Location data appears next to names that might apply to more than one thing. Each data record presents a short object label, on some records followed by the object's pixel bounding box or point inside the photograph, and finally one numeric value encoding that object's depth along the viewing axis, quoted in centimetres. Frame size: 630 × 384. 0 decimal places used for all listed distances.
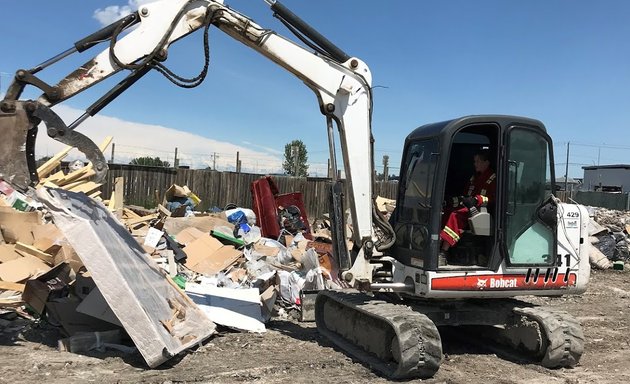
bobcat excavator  538
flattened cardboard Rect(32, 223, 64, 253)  817
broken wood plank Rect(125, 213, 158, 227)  1098
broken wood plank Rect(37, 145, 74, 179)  1177
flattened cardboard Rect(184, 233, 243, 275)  881
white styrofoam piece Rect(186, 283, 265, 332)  670
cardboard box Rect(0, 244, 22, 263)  771
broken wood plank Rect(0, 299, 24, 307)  665
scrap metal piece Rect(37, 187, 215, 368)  509
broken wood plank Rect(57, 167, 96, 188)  1162
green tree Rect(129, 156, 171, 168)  2474
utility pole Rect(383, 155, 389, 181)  1986
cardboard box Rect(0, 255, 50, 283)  706
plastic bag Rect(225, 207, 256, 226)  1231
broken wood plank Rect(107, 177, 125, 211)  1221
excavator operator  568
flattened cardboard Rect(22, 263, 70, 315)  641
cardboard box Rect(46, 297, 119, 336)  606
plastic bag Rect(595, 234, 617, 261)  1548
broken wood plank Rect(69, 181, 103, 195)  1164
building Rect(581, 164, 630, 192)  4738
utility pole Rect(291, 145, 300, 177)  1939
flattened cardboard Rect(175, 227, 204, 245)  992
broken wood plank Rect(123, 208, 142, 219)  1196
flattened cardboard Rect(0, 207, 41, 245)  832
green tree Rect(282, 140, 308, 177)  1951
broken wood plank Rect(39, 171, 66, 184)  1131
